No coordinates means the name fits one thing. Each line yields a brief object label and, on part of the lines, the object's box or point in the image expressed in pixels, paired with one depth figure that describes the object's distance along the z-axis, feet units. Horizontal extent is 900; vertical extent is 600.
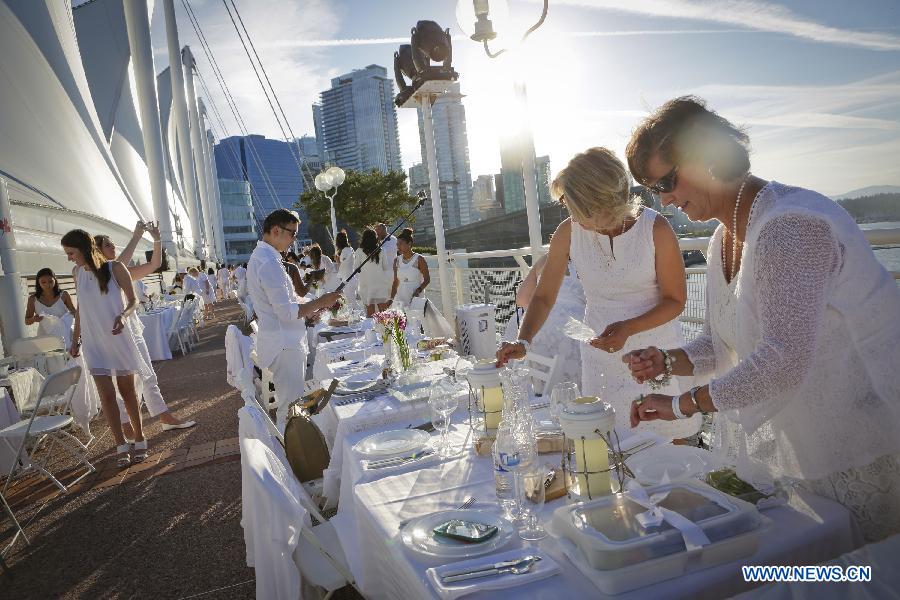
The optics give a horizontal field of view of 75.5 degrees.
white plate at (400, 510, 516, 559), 4.15
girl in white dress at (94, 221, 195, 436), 17.03
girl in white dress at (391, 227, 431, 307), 23.81
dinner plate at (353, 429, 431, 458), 6.73
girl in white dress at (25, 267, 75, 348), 23.71
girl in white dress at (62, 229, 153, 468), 15.53
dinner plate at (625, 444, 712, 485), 4.82
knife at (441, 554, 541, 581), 3.81
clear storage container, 3.50
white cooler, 14.47
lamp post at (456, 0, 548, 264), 12.44
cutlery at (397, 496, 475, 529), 5.06
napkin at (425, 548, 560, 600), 3.63
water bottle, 4.78
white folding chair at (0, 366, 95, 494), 13.87
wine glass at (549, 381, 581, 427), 5.86
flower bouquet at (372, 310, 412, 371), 11.27
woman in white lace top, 3.97
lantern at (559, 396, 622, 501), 4.43
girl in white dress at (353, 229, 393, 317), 25.05
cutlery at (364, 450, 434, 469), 6.39
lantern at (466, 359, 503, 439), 6.63
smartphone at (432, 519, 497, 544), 4.28
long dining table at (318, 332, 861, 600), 3.63
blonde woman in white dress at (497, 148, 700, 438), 7.13
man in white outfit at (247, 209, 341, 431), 12.72
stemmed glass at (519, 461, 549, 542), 4.49
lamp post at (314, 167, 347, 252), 39.42
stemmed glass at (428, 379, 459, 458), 6.90
